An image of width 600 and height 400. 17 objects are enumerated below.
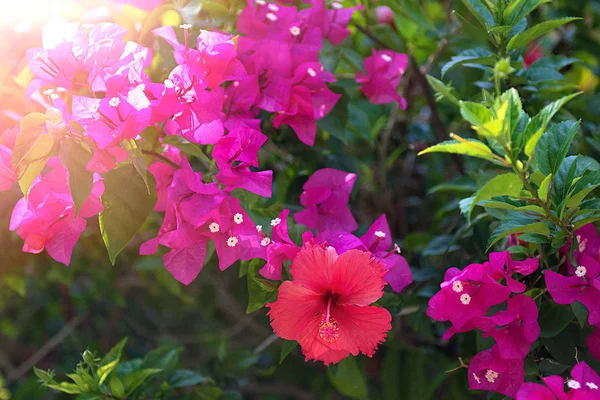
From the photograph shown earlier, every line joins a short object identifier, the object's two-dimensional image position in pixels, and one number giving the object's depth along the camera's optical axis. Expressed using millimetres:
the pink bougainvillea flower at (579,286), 724
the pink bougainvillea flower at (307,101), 894
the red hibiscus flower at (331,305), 716
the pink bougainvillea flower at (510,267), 728
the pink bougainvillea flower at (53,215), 774
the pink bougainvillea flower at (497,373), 756
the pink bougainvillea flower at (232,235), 770
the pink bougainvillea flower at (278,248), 744
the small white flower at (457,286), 726
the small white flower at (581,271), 734
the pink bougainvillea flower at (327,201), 874
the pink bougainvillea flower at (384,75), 1021
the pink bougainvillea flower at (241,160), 777
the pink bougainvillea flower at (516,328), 738
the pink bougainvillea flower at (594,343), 774
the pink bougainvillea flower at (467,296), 726
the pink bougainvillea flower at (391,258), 800
